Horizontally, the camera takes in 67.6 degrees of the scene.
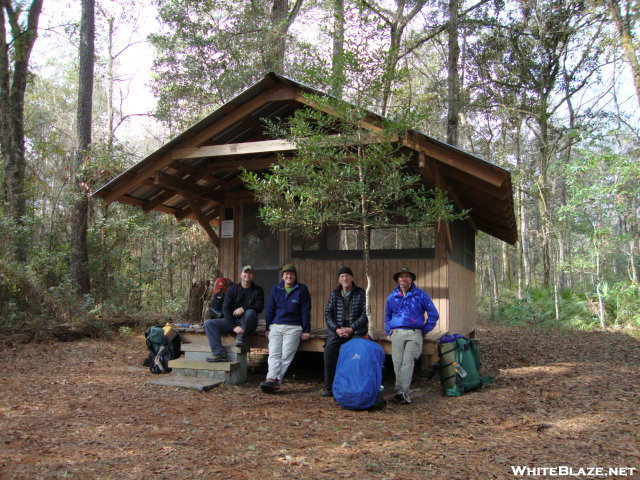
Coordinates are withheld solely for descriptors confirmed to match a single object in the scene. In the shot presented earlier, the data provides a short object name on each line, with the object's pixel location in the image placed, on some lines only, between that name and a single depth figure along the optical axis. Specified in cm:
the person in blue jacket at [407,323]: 584
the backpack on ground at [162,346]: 712
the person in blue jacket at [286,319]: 635
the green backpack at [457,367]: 605
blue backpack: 534
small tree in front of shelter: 607
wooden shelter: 696
